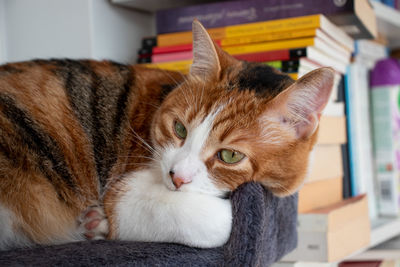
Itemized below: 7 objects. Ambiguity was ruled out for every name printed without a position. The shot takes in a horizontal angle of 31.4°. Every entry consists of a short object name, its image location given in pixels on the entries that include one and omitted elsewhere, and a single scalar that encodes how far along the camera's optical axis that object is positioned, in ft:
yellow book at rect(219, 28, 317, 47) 1.96
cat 1.45
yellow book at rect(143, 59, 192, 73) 2.10
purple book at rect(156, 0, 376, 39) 1.97
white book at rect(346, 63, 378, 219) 2.34
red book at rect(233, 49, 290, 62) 1.96
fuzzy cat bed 1.31
